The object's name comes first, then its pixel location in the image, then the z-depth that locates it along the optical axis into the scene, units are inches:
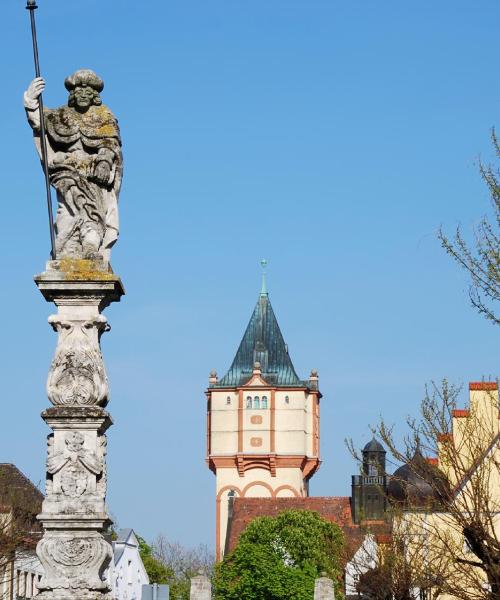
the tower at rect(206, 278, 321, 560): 5004.9
